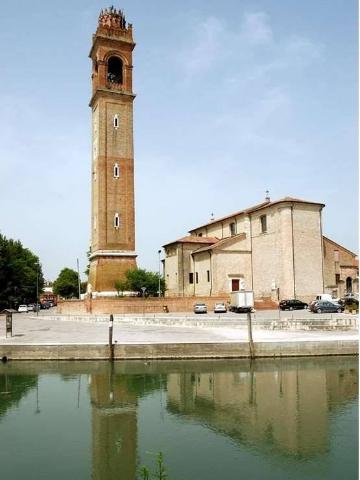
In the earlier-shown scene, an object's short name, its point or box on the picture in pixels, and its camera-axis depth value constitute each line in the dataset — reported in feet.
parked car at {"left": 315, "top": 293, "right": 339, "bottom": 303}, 143.33
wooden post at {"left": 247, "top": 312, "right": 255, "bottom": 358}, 77.71
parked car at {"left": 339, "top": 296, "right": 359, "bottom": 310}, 121.23
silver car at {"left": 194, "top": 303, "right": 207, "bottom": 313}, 140.87
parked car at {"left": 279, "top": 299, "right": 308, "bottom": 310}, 141.59
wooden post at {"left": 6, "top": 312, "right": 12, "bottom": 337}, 88.93
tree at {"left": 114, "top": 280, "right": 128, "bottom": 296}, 151.23
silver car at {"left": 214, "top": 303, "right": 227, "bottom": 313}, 141.69
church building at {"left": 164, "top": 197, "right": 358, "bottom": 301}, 151.64
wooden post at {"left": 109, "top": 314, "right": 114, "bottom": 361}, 75.72
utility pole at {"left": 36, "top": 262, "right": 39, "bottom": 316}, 221.87
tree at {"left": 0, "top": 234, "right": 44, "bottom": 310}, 185.06
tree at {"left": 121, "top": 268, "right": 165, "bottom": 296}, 151.12
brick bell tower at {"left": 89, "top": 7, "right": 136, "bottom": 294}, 155.02
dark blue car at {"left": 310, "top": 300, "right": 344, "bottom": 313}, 124.57
